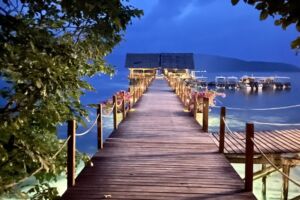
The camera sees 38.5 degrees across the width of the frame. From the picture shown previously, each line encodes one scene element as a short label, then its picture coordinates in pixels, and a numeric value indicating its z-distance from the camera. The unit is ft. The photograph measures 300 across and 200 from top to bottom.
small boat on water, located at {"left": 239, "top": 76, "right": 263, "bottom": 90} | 304.09
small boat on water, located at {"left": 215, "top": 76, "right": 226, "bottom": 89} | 308.03
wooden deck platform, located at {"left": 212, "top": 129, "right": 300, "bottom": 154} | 35.35
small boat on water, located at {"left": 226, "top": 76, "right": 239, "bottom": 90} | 305.73
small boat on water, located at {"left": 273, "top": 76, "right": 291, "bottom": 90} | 314.28
